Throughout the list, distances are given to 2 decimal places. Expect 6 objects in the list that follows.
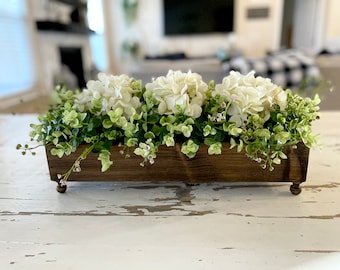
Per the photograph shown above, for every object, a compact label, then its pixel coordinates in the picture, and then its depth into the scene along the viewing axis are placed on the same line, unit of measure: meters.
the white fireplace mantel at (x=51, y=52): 2.86
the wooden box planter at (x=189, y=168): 0.52
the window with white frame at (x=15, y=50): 2.33
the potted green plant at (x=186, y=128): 0.49
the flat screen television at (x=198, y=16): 5.00
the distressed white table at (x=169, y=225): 0.39
